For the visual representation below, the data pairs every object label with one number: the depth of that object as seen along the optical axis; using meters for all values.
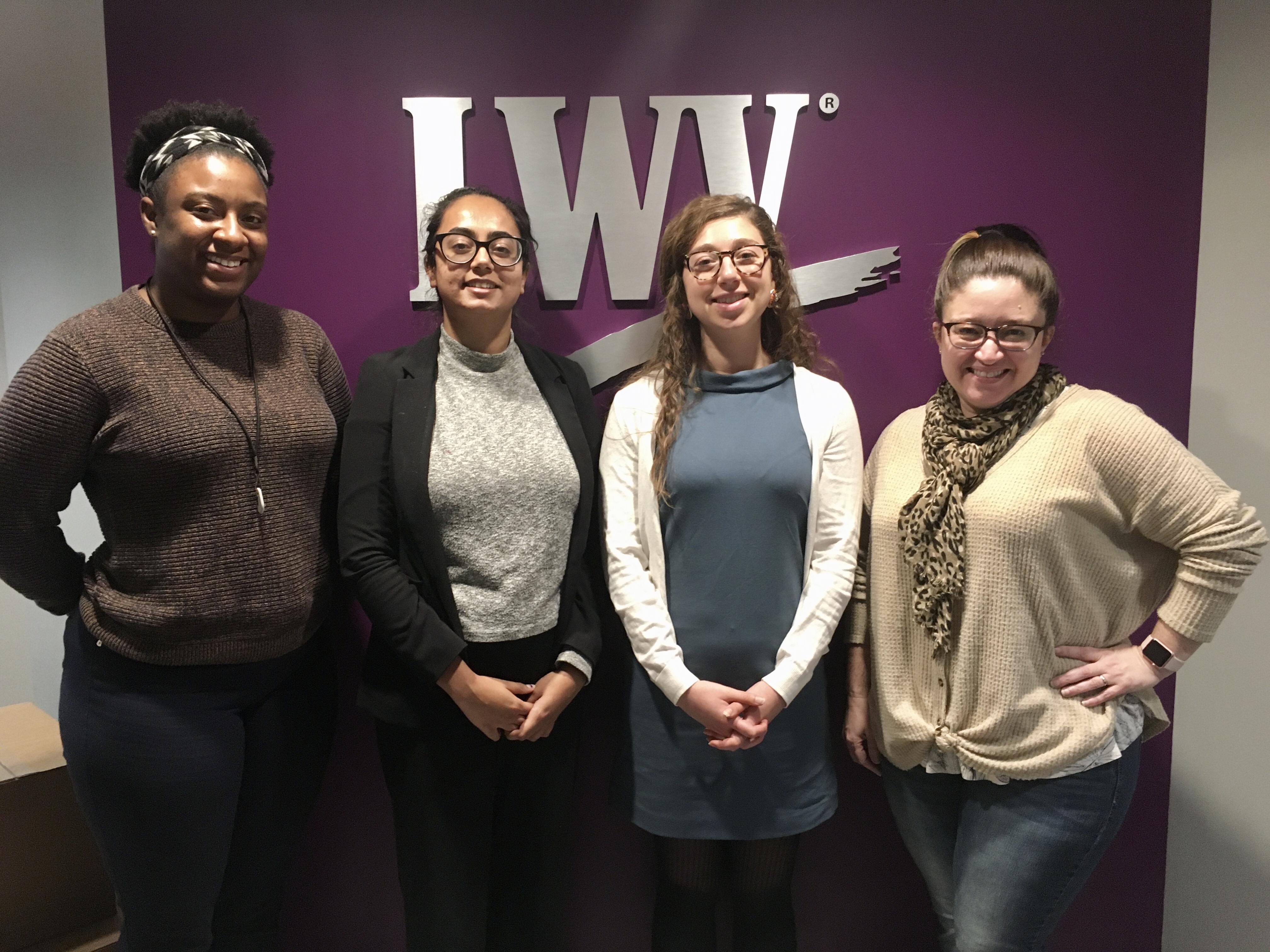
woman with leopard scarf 1.48
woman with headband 1.40
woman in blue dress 1.63
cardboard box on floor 1.92
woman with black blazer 1.56
